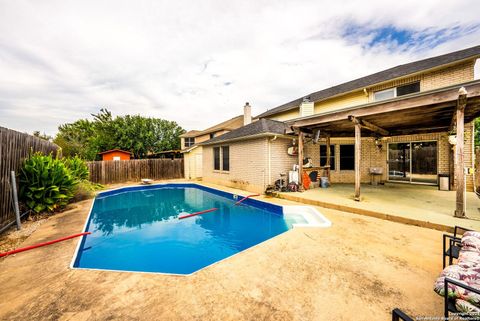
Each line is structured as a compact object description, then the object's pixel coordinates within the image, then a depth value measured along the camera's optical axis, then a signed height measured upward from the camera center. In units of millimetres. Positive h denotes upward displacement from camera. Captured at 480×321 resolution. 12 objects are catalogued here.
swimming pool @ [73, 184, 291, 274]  3600 -1983
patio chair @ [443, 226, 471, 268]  2127 -1104
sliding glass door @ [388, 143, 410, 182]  9641 -140
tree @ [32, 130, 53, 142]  31100 +4653
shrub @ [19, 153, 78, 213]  5035 -613
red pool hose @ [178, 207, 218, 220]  6230 -1881
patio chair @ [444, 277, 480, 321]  1276 -1113
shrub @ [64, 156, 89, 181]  8420 -320
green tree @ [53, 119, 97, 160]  20423 +3565
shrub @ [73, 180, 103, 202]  7739 -1410
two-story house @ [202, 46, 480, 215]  6109 +1186
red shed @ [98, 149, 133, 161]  18219 +705
